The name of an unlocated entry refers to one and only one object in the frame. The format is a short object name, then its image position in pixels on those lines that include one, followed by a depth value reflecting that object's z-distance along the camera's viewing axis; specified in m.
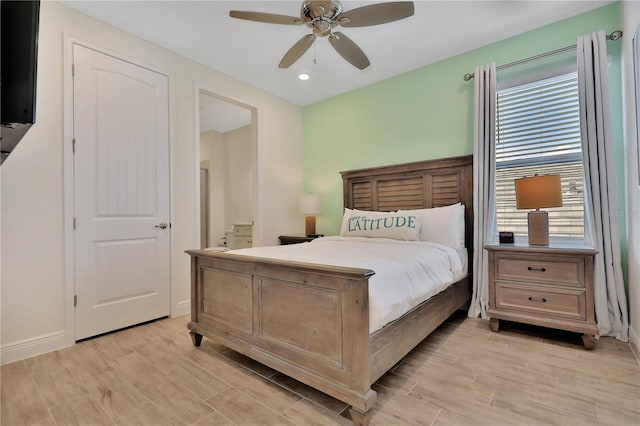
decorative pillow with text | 2.89
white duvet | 1.58
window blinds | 2.65
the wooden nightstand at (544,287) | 2.18
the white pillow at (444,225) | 2.85
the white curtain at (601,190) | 2.29
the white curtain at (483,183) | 2.81
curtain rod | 2.38
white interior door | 2.51
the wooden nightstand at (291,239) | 4.00
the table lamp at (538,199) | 2.33
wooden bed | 1.42
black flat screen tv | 0.74
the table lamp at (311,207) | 4.22
